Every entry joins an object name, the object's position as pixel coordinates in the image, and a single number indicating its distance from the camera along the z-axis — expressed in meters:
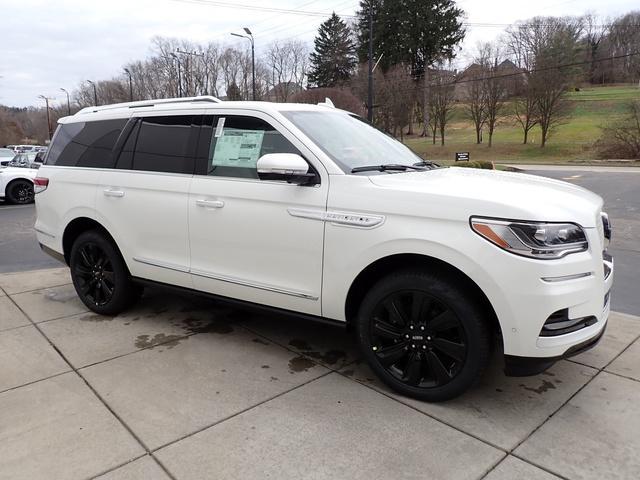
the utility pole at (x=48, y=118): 78.59
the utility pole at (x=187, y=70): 66.69
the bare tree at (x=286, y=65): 74.12
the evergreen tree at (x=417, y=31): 59.56
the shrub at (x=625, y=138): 31.20
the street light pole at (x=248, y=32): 29.44
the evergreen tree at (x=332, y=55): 71.88
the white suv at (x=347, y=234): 2.61
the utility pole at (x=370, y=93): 23.61
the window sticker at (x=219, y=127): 3.71
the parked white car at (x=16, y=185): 13.76
